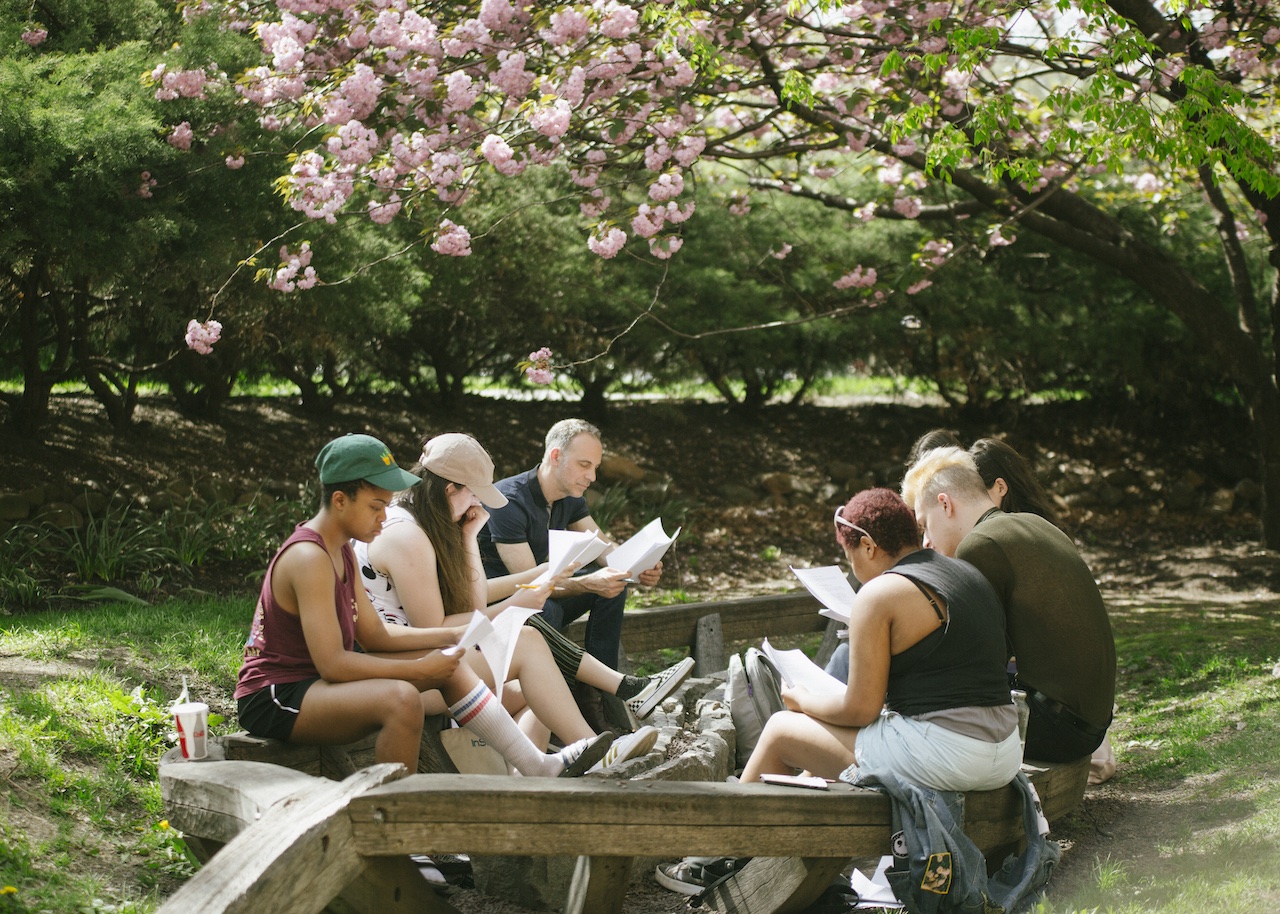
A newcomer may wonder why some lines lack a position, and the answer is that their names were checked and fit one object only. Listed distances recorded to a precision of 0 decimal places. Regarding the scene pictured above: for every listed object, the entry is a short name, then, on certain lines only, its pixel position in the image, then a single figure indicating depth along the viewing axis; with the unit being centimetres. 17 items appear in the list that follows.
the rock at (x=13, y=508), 710
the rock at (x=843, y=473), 1197
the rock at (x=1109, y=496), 1188
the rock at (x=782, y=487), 1152
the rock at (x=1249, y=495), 1169
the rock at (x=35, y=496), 727
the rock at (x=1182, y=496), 1178
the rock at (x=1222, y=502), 1164
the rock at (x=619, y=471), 1068
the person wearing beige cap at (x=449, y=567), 391
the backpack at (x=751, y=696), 421
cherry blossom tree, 567
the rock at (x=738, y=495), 1120
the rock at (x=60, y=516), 721
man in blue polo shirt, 480
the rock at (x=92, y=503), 757
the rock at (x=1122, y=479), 1210
